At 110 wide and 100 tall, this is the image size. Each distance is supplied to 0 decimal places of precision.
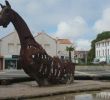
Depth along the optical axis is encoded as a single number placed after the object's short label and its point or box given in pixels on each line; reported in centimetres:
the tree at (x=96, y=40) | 7415
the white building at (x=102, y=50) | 6852
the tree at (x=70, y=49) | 5153
